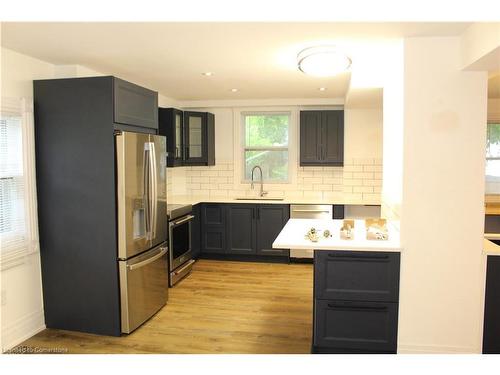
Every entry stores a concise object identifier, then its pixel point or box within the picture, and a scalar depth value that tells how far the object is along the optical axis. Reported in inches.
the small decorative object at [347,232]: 116.5
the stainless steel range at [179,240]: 175.3
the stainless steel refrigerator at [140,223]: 125.8
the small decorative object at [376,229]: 116.6
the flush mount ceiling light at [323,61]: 116.1
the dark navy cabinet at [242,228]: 213.3
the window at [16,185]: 120.0
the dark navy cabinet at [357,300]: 109.1
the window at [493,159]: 221.0
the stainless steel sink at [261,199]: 225.9
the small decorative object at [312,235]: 112.2
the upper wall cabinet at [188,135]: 202.1
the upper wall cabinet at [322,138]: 218.7
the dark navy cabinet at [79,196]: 124.8
